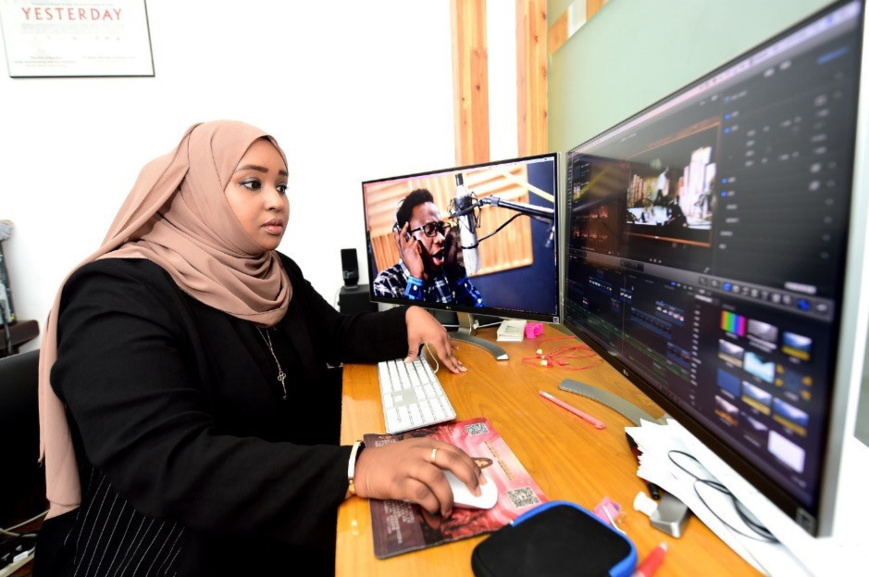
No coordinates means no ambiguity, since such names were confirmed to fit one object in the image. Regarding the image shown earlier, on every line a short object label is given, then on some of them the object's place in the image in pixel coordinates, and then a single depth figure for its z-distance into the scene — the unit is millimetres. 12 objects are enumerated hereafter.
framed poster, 1644
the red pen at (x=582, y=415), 751
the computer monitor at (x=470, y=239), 1042
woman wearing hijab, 589
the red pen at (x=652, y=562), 444
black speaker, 1852
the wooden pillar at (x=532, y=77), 1771
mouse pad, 508
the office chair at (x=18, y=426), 870
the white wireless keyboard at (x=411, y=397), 772
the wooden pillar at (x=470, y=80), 1785
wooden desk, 475
